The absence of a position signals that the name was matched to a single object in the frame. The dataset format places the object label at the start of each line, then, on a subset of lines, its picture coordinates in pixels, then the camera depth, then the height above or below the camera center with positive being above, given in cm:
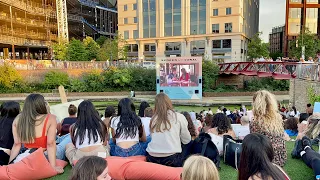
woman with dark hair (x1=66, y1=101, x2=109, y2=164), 441 -95
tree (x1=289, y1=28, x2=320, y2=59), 4025 +385
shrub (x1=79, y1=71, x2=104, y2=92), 3419 -117
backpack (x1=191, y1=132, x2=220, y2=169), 462 -129
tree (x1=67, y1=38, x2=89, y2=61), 4249 +328
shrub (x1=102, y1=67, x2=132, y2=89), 3409 -58
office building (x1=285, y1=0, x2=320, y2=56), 4656 +938
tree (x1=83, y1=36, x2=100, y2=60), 4456 +378
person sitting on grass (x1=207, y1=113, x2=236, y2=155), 566 -114
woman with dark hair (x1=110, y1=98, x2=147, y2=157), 473 -101
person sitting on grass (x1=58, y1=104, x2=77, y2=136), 663 -126
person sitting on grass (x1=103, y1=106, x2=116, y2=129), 656 -93
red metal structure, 1695 +18
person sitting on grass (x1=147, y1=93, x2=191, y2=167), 437 -98
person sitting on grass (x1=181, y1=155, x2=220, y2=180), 233 -82
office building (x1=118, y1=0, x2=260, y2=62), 4922 +823
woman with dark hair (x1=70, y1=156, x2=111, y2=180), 238 -84
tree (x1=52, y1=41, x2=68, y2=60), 4334 +364
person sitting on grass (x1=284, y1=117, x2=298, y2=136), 794 -157
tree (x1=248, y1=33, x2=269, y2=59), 4741 +386
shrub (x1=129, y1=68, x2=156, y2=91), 3434 -98
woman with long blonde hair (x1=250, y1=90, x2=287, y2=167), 429 -75
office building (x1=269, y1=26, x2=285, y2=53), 8470 +1064
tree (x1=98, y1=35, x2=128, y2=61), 4350 +364
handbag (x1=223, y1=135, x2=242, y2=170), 471 -137
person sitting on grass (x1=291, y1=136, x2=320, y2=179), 427 -142
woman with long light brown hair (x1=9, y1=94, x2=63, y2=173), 433 -90
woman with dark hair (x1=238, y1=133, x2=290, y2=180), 259 -85
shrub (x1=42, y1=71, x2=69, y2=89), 3425 -89
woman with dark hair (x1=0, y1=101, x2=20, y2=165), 477 -100
